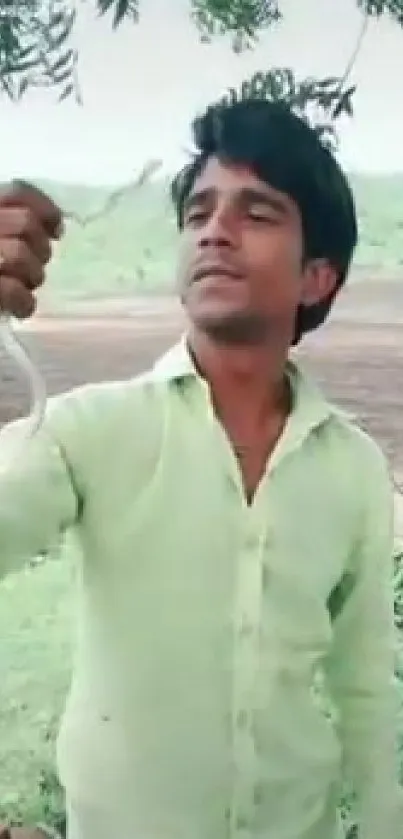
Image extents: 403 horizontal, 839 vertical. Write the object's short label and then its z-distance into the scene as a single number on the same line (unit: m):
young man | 0.97
